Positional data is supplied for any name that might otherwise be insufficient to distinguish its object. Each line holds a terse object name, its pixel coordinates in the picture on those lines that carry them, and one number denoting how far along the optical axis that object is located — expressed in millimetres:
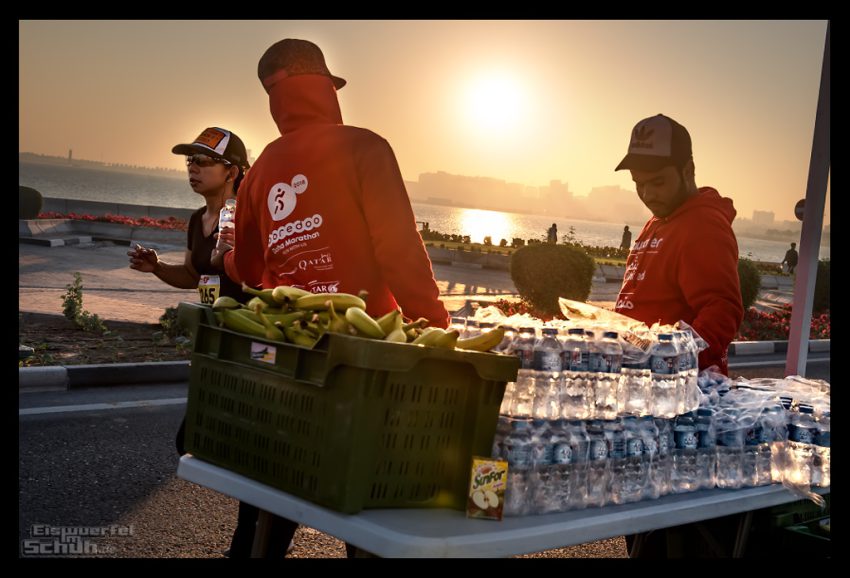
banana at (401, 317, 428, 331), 3102
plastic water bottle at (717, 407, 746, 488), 3623
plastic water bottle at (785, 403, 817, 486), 3828
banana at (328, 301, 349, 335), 2928
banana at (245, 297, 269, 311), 3101
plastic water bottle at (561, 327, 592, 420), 3221
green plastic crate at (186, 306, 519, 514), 2643
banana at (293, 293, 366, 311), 3061
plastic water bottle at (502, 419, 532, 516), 3023
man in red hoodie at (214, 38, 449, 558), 3502
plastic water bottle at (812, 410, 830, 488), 3852
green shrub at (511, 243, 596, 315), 18391
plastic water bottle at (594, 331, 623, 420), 3281
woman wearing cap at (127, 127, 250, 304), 4887
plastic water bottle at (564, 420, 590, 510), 3131
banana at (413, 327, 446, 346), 2848
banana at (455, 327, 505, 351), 3016
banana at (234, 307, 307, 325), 3062
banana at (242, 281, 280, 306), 3215
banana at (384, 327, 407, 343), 2852
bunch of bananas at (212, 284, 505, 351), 2877
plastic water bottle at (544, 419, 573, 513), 3074
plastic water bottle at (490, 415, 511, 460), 3059
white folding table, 2617
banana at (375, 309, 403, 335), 2988
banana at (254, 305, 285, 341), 2941
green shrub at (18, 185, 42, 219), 28250
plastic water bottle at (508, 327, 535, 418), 3166
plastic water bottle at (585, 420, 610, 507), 3184
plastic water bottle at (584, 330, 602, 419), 3254
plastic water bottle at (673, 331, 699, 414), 3562
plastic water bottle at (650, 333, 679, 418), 3449
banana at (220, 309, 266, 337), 2992
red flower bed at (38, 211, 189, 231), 30894
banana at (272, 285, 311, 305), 3180
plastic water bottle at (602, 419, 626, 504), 3225
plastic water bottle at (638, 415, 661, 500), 3344
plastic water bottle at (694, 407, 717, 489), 3547
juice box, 2863
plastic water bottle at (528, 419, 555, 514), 3051
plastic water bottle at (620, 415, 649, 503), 3275
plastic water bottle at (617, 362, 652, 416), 3424
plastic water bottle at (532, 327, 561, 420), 3174
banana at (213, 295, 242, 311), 3164
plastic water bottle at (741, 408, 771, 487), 3688
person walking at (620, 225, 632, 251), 51134
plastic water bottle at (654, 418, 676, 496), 3410
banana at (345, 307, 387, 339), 2861
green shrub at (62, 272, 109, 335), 11930
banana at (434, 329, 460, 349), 2865
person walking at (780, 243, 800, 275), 32938
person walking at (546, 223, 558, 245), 31556
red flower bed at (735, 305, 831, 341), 19750
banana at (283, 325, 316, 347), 2898
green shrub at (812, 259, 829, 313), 24203
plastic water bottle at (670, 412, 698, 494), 3494
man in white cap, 4219
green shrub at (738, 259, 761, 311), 20859
